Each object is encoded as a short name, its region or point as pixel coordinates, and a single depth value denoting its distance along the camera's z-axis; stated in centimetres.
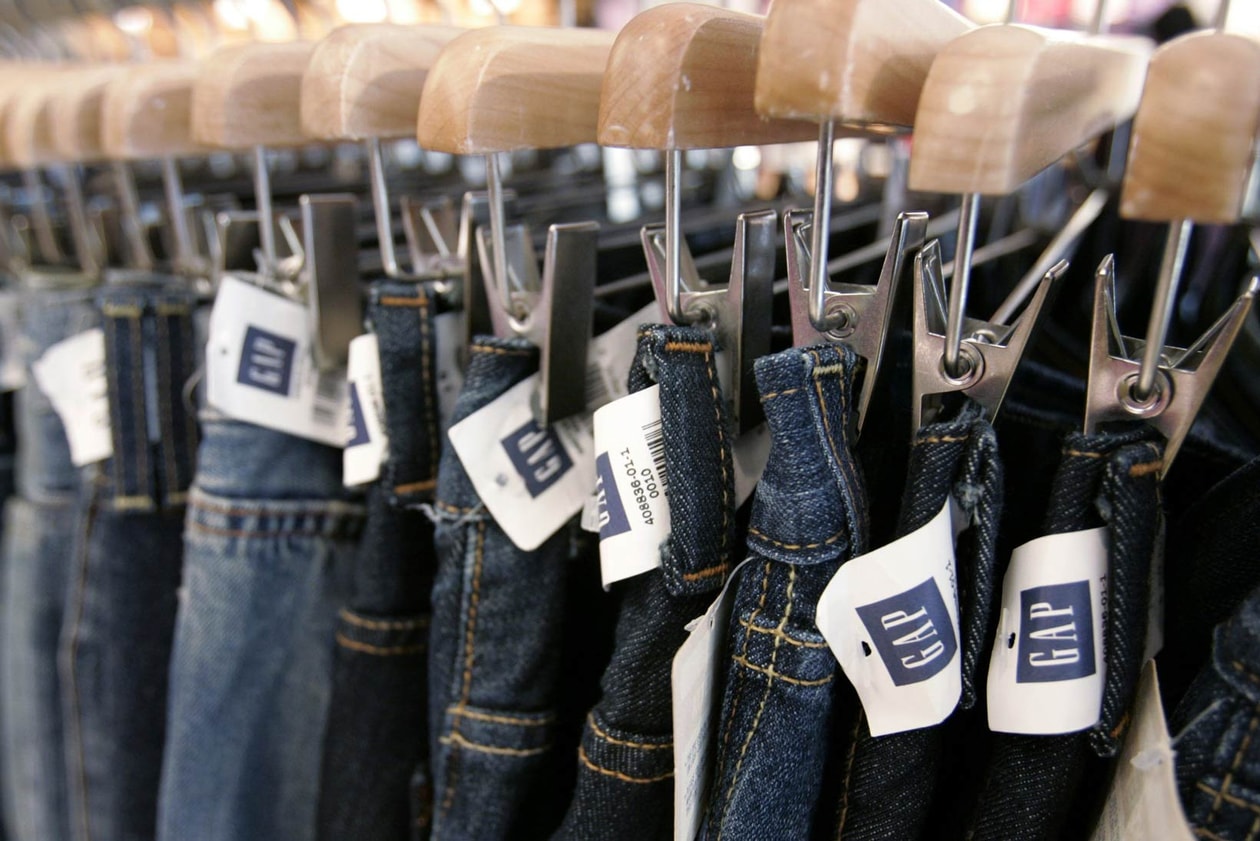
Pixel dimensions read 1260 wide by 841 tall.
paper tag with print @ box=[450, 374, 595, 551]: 43
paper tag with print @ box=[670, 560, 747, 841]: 36
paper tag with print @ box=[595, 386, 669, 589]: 38
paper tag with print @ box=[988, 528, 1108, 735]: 33
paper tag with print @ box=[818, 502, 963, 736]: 33
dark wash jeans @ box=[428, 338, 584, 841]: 44
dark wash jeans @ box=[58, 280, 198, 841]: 58
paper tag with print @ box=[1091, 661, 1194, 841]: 30
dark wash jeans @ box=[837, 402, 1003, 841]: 33
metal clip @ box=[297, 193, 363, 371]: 50
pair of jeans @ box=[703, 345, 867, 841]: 33
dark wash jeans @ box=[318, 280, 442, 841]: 50
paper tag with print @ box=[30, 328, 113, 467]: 61
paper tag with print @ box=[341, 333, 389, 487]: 49
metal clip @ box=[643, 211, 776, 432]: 38
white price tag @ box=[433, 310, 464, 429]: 49
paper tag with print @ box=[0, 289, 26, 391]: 72
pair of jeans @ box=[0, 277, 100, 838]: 65
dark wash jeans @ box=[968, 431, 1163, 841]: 31
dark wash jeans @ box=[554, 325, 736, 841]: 36
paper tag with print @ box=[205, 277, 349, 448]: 53
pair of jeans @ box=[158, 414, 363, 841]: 55
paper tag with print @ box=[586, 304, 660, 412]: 47
